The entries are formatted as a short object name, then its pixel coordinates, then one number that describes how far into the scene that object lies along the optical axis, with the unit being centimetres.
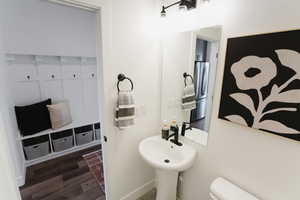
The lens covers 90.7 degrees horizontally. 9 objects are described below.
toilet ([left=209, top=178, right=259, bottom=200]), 111
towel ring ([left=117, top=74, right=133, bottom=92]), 142
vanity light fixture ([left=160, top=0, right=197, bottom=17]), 130
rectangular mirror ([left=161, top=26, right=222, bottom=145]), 135
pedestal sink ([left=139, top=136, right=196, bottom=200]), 144
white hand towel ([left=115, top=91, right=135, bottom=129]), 140
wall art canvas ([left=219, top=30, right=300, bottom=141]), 87
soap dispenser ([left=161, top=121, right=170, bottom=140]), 167
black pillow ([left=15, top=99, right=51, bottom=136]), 223
